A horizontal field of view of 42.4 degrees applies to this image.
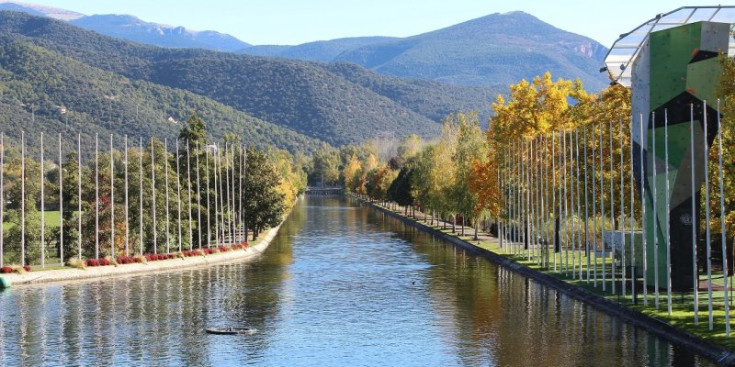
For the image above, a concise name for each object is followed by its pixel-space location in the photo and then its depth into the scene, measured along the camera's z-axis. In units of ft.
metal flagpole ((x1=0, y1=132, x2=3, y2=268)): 226.13
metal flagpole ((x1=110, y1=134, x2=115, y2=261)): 251.19
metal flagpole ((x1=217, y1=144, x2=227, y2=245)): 319.86
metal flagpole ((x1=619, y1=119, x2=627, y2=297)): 169.60
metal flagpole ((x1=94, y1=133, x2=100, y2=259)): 245.45
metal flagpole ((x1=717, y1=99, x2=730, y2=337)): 124.77
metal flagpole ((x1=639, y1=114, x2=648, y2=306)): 160.66
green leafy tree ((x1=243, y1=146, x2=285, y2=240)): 360.07
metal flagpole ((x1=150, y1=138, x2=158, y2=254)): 271.59
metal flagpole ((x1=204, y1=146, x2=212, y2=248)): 306.76
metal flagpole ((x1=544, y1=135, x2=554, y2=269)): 225.15
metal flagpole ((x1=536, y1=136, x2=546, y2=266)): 230.81
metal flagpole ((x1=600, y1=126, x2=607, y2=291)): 182.54
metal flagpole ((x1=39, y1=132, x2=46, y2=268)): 230.31
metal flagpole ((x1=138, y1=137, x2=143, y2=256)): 264.72
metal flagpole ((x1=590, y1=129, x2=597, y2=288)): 188.85
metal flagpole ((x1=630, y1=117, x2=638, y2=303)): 162.40
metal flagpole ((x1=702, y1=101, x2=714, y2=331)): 126.72
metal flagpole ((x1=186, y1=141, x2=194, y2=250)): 300.20
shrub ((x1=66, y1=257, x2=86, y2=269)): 236.02
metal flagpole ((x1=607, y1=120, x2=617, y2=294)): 172.00
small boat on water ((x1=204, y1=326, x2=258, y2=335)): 146.92
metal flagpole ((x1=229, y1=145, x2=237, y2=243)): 338.44
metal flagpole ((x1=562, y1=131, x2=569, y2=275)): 208.88
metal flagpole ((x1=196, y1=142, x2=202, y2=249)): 303.38
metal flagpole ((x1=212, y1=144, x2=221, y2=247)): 314.98
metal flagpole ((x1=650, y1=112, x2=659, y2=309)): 155.66
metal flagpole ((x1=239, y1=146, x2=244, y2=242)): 353.31
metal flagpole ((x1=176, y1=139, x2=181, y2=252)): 284.43
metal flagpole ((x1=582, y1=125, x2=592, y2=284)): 191.56
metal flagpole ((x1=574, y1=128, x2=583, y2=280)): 199.21
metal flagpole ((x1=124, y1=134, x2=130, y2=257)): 259.82
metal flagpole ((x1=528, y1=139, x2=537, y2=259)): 242.86
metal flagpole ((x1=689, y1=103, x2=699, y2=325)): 137.80
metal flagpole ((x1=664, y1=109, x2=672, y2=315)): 148.69
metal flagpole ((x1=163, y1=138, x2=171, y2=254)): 277.44
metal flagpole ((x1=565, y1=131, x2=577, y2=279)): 207.41
